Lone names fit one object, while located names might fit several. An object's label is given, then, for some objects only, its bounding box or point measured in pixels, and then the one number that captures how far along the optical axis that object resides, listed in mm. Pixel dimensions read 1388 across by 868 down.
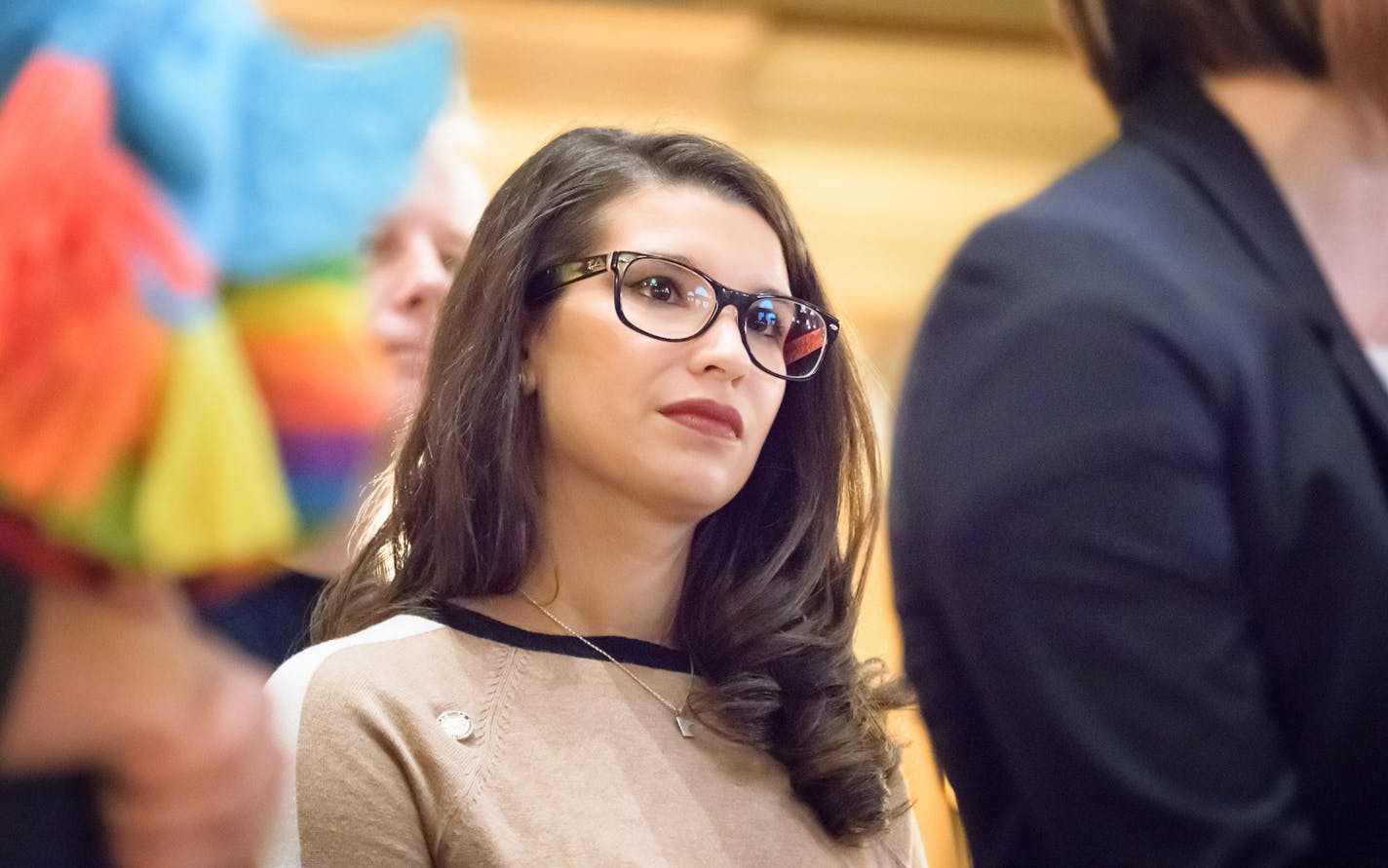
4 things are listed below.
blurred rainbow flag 2107
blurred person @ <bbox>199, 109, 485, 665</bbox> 3583
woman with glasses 3418
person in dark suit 3053
